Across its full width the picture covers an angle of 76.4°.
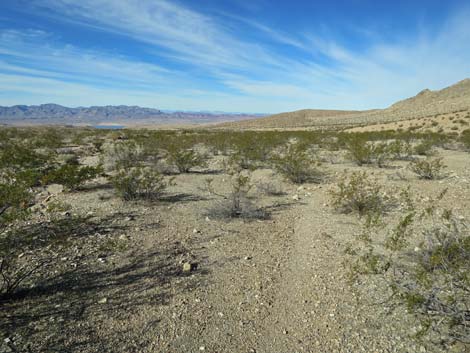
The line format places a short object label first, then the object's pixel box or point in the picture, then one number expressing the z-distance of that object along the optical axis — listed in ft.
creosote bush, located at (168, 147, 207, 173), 40.42
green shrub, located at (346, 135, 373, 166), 41.60
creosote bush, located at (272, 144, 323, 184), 34.06
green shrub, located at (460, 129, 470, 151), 51.10
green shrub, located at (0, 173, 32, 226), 14.48
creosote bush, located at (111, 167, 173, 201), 26.55
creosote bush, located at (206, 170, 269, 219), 23.39
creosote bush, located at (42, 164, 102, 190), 26.64
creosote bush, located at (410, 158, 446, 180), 31.14
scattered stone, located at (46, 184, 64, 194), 30.81
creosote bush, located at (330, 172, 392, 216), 23.00
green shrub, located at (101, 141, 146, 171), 45.73
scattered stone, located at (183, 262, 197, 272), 15.71
